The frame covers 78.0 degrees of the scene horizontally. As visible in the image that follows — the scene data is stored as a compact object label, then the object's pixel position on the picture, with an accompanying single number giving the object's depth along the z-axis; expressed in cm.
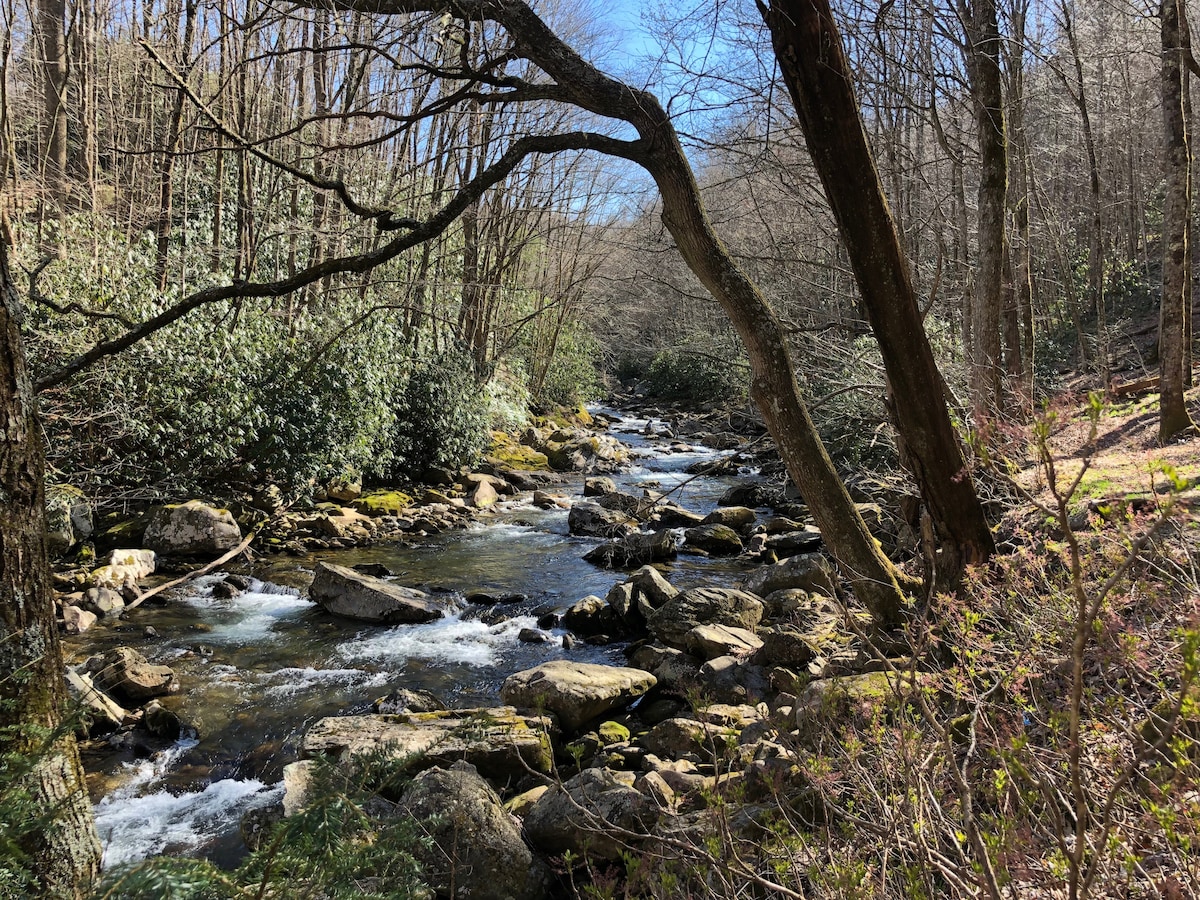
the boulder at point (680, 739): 457
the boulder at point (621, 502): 1188
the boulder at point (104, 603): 689
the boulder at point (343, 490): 1105
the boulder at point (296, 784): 377
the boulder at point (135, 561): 762
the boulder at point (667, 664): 596
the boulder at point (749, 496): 1275
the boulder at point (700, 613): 674
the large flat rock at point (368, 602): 747
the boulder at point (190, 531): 827
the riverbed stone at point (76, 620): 645
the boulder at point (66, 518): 698
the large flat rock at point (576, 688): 529
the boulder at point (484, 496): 1238
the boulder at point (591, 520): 1098
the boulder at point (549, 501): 1288
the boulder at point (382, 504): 1108
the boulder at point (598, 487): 1327
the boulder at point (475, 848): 326
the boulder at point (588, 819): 348
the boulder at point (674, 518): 1162
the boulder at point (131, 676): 542
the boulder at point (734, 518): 1113
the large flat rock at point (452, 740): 438
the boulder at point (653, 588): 755
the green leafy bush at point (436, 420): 1254
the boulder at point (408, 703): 546
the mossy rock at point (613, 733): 511
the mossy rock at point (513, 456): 1546
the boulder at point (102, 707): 476
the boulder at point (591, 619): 738
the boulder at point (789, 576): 766
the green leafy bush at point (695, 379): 2075
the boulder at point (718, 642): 614
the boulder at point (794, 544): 972
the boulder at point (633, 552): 957
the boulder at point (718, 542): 1008
